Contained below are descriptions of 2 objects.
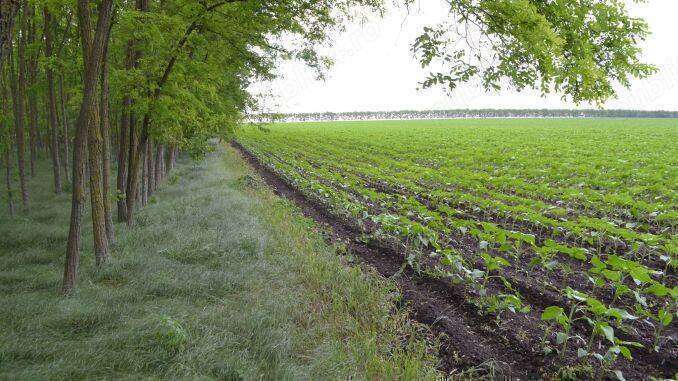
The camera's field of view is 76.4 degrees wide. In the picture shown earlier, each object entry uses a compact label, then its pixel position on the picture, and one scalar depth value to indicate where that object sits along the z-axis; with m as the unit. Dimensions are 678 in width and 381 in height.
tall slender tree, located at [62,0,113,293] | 5.12
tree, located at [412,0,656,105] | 4.12
